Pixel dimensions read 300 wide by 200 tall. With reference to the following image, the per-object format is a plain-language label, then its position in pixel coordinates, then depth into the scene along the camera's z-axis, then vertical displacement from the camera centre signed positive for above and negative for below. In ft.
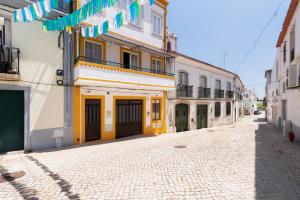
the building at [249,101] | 183.69 +2.16
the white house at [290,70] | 39.50 +7.95
